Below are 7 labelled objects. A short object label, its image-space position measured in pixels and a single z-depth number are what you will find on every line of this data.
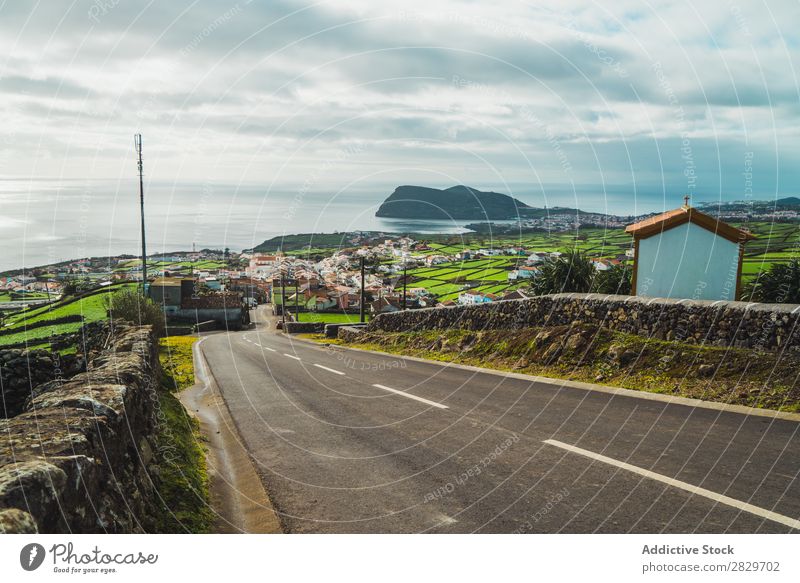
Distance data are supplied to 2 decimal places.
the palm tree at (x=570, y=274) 21.97
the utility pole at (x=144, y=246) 29.37
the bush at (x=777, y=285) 16.25
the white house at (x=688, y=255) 15.08
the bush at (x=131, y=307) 32.71
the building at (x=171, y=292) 74.88
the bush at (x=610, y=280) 21.05
